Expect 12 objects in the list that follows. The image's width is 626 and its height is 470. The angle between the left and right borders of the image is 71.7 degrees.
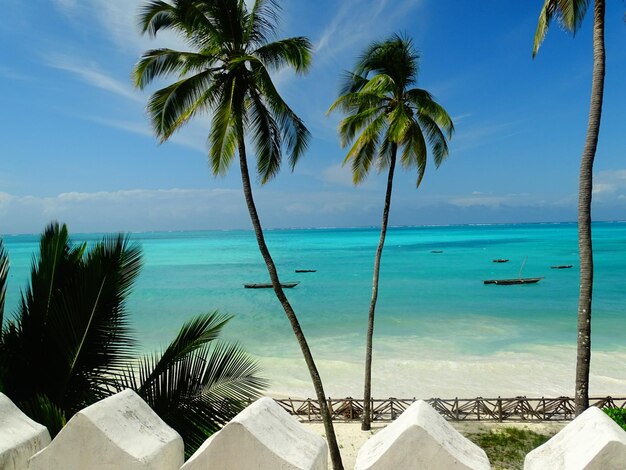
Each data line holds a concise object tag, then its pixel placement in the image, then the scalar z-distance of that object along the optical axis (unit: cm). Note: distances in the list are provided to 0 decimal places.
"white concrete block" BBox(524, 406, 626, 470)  145
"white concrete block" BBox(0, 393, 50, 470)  201
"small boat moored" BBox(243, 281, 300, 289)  5302
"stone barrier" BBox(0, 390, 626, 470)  157
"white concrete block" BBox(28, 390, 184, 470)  176
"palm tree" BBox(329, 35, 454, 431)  1275
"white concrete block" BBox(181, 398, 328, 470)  165
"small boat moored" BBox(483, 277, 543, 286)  5162
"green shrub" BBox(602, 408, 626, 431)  965
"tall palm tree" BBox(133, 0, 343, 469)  902
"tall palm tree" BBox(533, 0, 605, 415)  764
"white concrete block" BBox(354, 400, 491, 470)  157
